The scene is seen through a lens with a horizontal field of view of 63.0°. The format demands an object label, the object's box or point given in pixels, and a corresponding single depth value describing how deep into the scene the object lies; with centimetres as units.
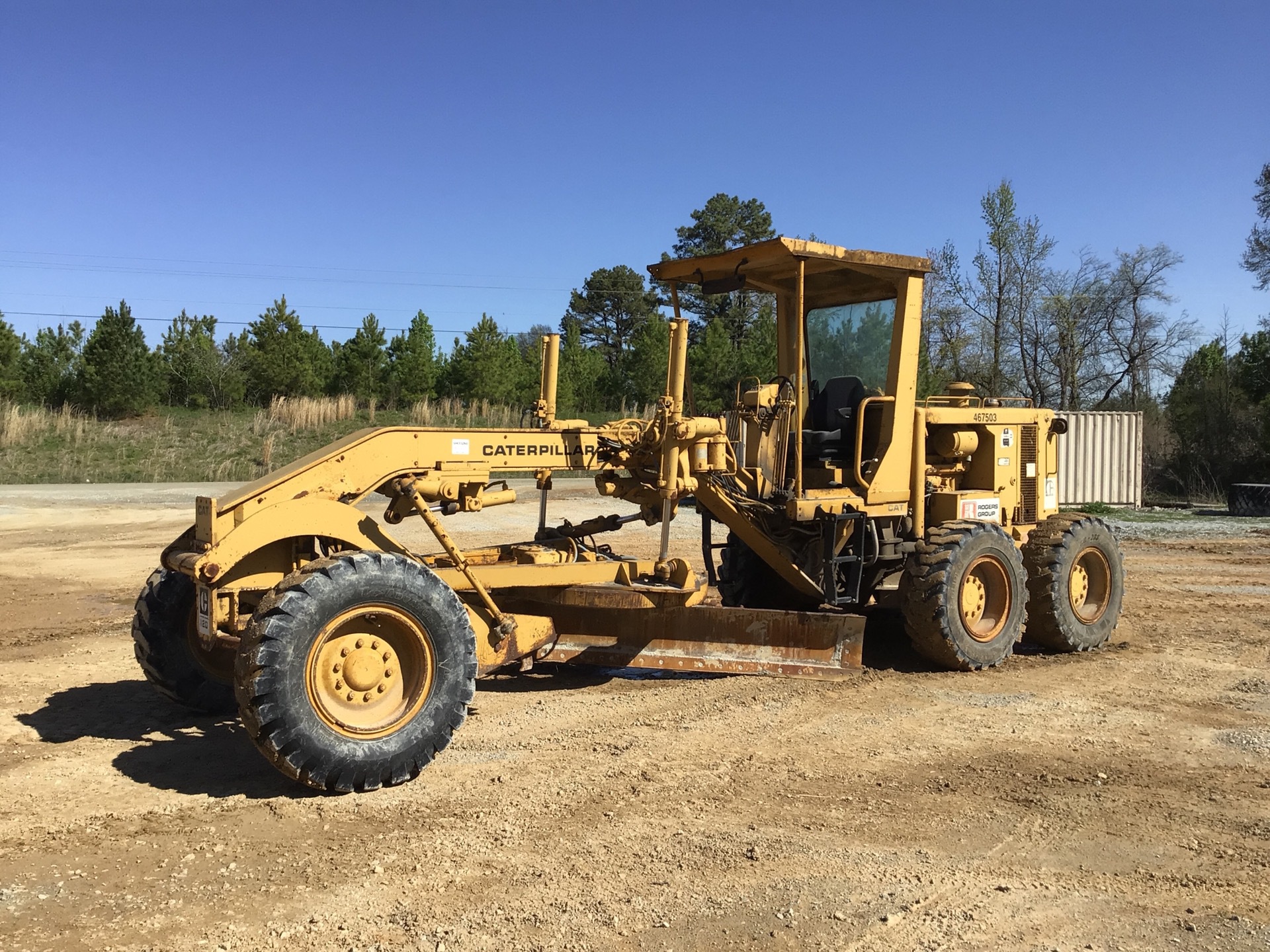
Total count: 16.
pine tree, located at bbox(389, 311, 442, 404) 4056
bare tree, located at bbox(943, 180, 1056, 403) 3288
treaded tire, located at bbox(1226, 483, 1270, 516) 1958
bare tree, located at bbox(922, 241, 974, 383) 3225
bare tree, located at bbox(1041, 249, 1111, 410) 3388
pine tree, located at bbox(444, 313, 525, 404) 4112
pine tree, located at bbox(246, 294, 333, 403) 3903
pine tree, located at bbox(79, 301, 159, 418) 3409
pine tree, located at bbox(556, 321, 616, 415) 4144
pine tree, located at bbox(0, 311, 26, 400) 3666
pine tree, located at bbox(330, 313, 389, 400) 4100
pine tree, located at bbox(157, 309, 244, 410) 4000
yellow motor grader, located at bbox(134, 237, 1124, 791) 507
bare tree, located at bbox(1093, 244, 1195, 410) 3484
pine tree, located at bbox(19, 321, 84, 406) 3725
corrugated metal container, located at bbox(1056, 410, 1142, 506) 2127
